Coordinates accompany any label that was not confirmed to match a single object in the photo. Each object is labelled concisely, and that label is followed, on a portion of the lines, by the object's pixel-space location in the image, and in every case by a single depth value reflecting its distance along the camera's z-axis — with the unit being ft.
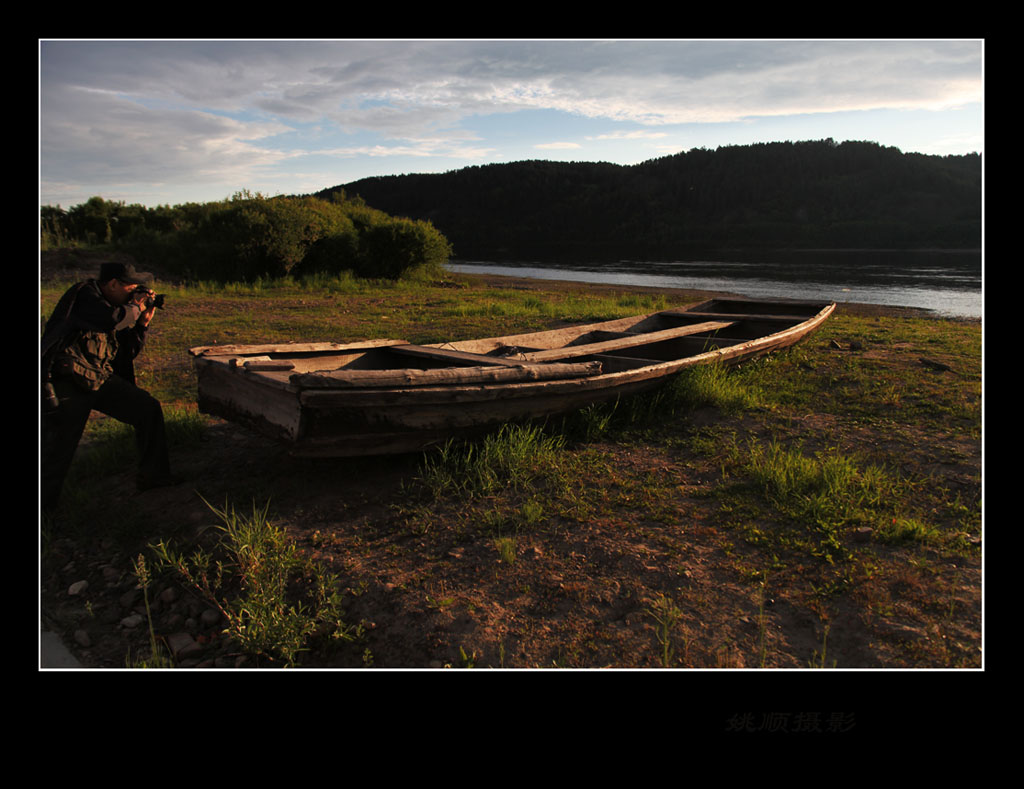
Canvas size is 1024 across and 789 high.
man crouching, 12.59
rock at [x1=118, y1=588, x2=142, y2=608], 11.21
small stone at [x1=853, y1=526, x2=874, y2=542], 11.44
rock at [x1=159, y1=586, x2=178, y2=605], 11.20
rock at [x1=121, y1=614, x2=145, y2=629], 10.75
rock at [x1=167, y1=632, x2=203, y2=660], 9.84
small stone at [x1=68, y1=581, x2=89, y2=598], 11.61
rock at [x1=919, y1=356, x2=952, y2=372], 23.43
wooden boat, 12.77
